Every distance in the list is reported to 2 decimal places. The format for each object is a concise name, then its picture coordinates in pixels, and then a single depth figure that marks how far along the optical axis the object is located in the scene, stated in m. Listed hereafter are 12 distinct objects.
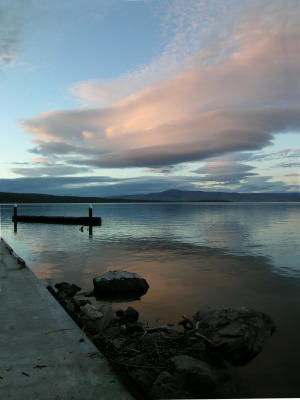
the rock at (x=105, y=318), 7.60
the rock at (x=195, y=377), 4.63
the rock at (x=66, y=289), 10.84
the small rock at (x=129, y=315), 8.71
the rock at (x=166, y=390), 4.22
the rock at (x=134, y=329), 7.18
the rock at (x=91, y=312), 7.97
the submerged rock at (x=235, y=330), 6.79
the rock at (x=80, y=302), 9.53
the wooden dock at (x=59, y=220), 48.04
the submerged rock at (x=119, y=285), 11.58
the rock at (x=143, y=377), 4.33
